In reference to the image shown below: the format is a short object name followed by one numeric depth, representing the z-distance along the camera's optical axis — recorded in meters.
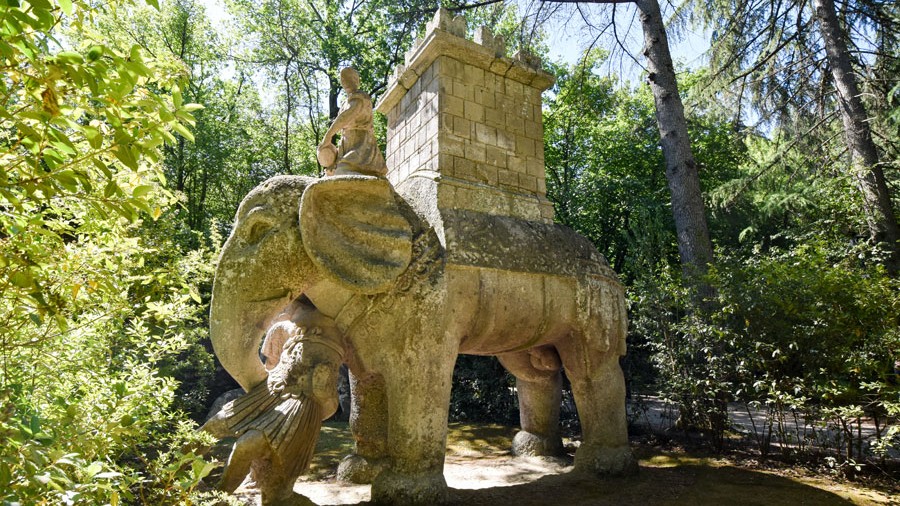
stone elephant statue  3.61
